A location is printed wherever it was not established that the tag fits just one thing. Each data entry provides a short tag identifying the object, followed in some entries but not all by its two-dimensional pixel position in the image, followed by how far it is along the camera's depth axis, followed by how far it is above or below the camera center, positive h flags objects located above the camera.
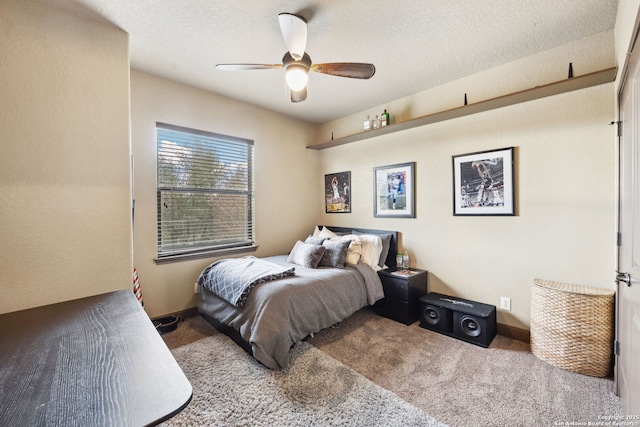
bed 2.11 -0.82
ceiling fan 1.86 +1.10
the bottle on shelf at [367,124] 3.51 +1.13
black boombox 2.47 -1.07
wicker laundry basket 1.95 -0.91
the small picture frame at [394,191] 3.34 +0.24
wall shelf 2.03 +1.00
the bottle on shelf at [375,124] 3.50 +1.14
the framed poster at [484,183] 2.60 +0.27
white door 1.25 -0.22
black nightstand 2.94 -0.98
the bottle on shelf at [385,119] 3.40 +1.16
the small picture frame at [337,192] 4.09 +0.27
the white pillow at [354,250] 3.16 -0.49
